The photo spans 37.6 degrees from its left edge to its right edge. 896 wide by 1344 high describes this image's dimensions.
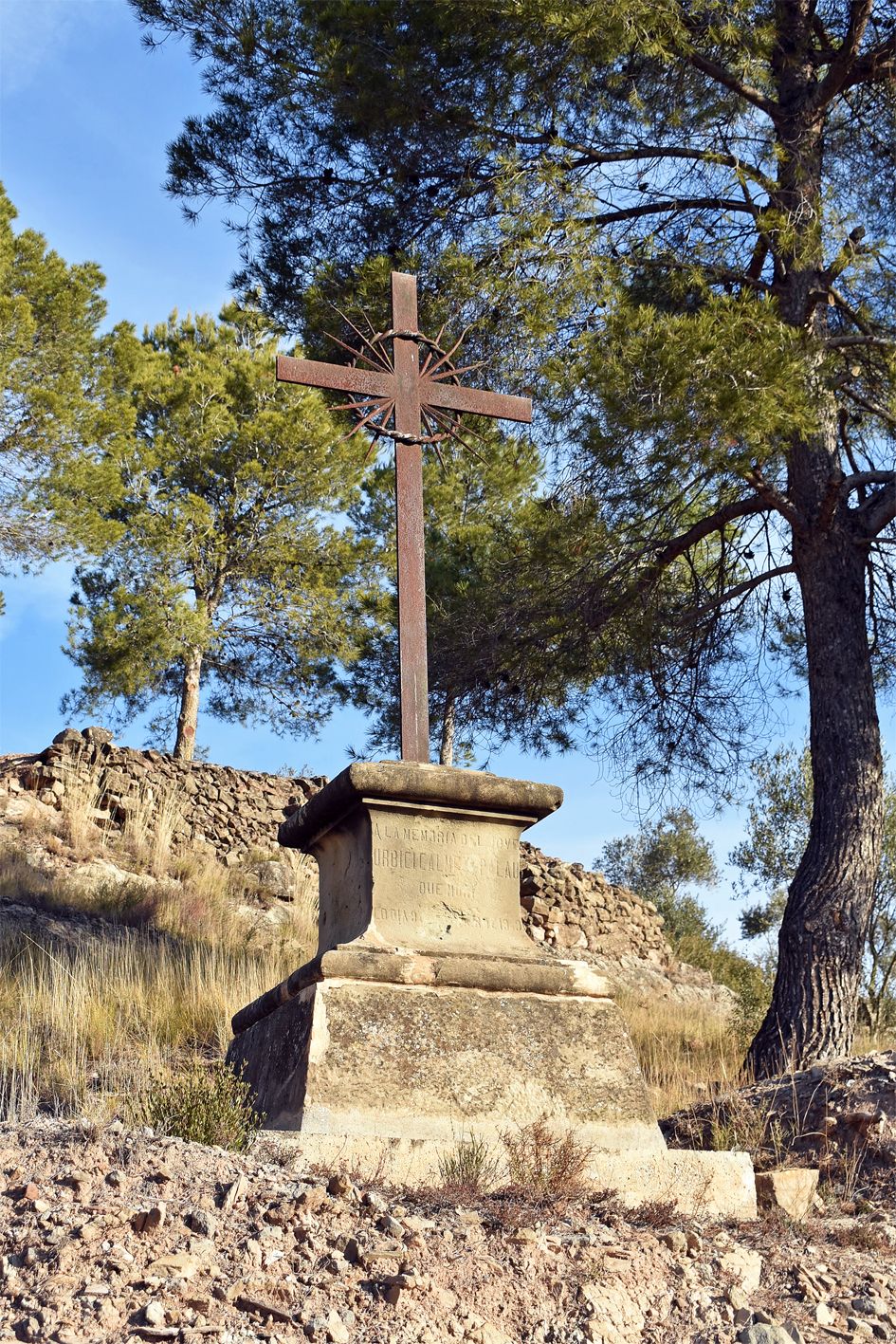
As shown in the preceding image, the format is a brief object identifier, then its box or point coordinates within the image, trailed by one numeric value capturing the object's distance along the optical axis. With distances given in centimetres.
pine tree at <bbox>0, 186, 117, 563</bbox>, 1552
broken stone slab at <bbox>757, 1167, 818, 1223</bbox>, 412
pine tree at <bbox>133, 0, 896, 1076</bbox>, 691
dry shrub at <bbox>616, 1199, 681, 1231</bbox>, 343
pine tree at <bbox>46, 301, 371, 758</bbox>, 1775
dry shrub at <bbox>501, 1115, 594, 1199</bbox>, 347
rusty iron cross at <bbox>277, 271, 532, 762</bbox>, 451
